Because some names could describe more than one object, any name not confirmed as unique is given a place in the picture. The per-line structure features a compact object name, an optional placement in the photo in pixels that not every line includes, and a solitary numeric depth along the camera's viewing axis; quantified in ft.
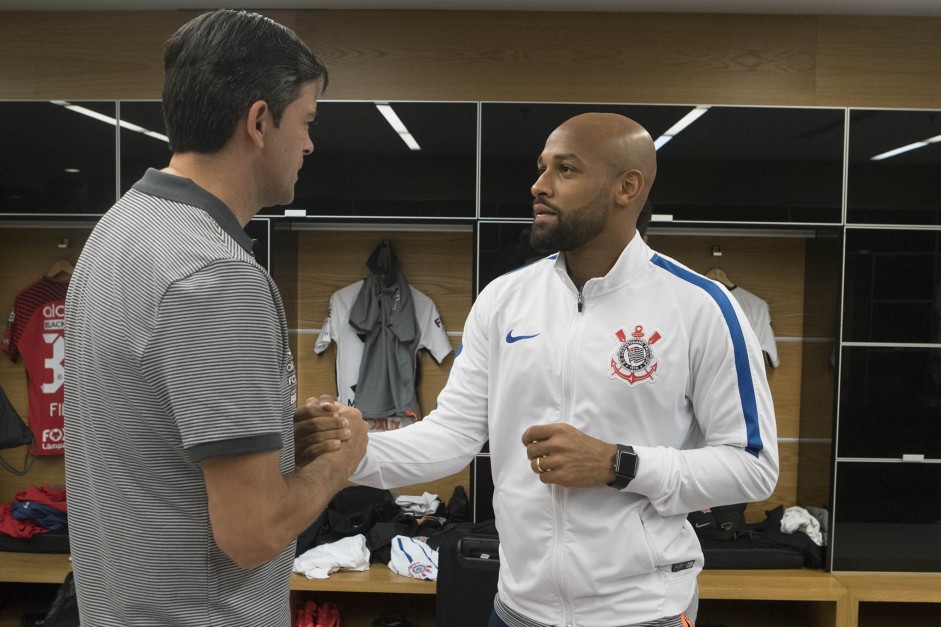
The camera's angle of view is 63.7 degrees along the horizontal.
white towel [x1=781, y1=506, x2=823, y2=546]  11.19
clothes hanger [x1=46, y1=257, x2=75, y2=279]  12.55
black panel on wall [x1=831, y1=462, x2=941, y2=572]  10.94
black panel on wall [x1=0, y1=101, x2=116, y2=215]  11.37
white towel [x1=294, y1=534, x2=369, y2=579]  10.64
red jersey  12.41
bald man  4.32
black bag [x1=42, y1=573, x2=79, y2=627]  10.01
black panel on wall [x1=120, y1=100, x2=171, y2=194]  11.29
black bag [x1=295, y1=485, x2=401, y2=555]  11.35
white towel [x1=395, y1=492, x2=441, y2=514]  12.13
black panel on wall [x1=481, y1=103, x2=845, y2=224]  10.91
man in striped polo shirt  2.68
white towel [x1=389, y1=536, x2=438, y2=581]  10.61
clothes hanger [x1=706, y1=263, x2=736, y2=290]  12.27
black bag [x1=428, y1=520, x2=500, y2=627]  9.00
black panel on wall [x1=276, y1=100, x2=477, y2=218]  11.16
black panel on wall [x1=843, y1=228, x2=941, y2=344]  10.84
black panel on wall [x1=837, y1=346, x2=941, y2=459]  10.90
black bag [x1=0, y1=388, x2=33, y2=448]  11.81
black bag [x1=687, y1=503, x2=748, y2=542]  11.28
